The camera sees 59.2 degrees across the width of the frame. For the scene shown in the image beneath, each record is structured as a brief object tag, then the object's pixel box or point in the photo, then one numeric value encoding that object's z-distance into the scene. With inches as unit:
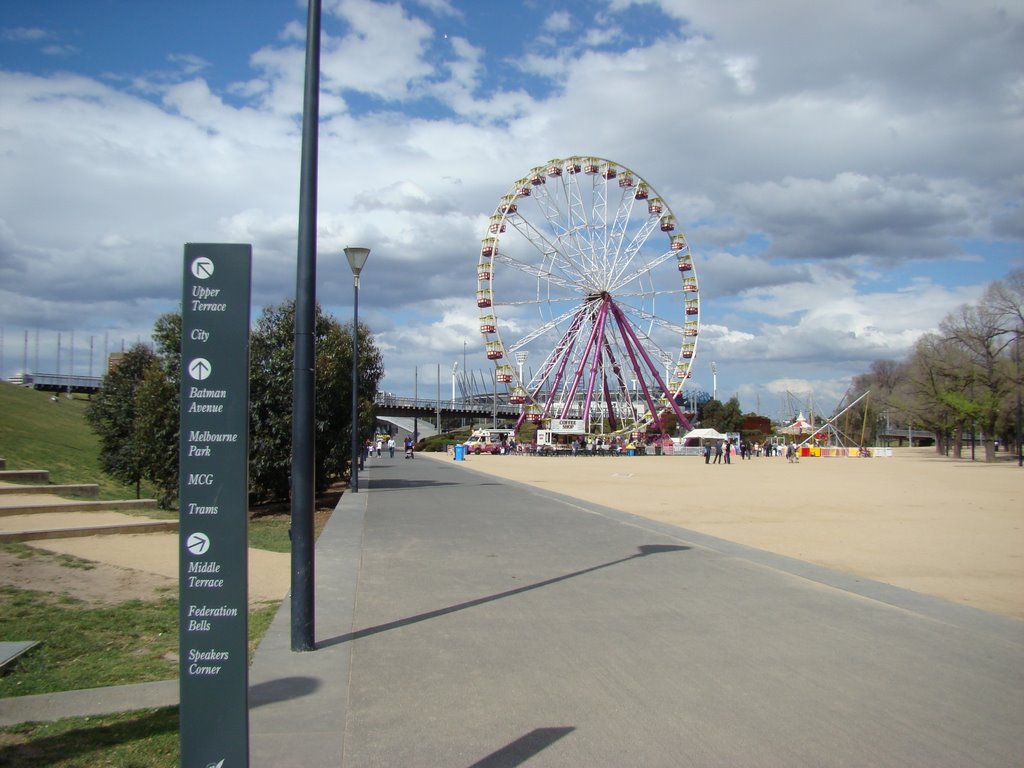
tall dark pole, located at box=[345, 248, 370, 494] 840.9
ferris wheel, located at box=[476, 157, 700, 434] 2379.4
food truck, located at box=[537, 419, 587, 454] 2928.2
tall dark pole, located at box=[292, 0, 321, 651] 261.4
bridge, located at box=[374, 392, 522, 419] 3895.2
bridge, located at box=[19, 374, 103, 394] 2999.5
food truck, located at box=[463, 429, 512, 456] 3235.7
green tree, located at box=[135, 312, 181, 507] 801.6
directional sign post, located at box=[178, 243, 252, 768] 150.2
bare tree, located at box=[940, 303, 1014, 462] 2353.6
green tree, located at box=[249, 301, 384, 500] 798.5
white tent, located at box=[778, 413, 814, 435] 3892.7
